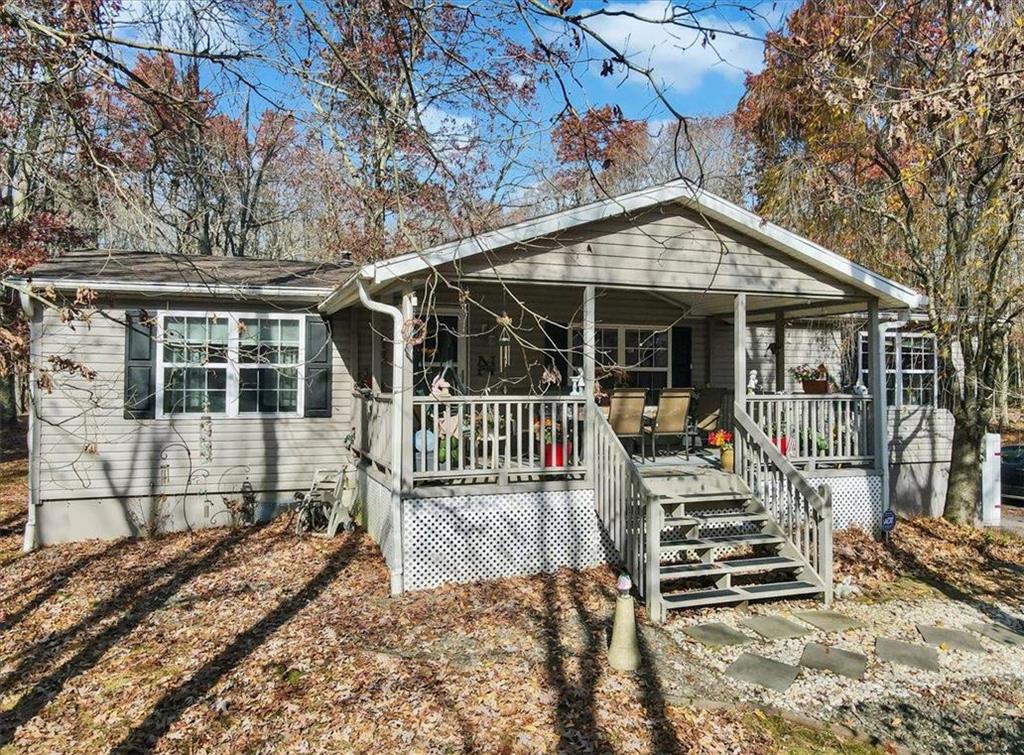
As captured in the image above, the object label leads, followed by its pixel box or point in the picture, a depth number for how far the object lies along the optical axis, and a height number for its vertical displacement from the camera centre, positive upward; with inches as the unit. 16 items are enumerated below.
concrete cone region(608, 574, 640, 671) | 209.2 -74.5
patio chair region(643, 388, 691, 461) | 353.1 -10.4
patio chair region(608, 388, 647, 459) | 337.1 -8.8
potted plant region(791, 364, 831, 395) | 411.8 +10.8
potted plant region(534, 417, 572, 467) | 302.8 -23.4
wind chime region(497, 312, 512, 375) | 401.6 +23.9
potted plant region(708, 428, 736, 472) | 344.2 -27.6
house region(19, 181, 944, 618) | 284.0 -10.0
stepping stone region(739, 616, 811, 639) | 240.7 -83.8
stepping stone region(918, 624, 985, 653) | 233.8 -85.4
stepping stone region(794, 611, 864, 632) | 248.7 -83.9
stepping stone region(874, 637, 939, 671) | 219.8 -85.4
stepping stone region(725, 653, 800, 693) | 204.1 -85.2
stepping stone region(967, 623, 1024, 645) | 240.2 -85.8
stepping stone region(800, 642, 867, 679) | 212.8 -85.1
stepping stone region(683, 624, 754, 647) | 234.1 -83.8
